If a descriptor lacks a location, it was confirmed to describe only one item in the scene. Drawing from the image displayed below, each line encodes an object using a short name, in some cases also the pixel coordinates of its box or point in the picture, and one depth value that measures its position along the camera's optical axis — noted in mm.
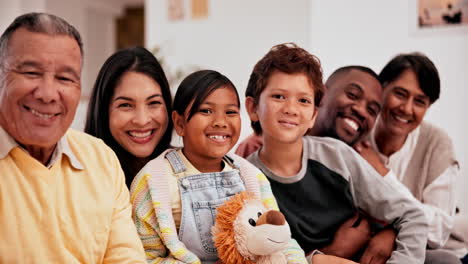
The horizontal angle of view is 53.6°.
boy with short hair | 1618
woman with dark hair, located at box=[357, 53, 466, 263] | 2117
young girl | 1324
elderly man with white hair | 1026
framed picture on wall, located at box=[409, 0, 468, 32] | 4297
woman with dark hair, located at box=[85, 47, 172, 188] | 1544
